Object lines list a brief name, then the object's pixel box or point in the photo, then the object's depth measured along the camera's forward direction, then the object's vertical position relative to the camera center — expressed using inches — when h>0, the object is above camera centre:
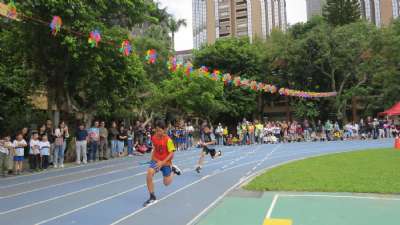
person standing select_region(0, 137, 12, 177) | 546.1 -15.9
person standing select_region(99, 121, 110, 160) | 738.8 -4.2
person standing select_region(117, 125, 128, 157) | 789.2 +0.9
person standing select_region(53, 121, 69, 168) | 625.9 -3.8
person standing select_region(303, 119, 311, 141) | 1183.2 +12.3
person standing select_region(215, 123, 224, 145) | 1096.6 +12.9
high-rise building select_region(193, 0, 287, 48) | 3090.6 +969.3
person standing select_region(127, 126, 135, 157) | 824.3 -4.6
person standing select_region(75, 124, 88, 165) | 665.6 -2.9
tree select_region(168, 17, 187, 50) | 1603.1 +471.8
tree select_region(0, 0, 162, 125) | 609.9 +151.7
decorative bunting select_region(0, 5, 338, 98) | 474.1 +151.7
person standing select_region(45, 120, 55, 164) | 625.8 +9.2
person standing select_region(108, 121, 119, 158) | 772.6 +3.2
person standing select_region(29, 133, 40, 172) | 585.0 -16.2
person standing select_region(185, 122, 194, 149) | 1000.5 +10.9
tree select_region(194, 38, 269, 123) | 1646.2 +322.5
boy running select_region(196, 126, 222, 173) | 517.8 -5.4
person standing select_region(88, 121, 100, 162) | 706.2 +1.7
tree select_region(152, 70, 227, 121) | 1315.2 +152.6
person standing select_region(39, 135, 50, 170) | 596.7 -12.5
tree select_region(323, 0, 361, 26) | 1776.6 +561.7
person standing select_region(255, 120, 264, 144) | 1122.7 +16.9
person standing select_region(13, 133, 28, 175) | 558.9 -13.8
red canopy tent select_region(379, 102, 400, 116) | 1128.8 +70.5
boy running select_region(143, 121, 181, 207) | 320.5 -10.9
